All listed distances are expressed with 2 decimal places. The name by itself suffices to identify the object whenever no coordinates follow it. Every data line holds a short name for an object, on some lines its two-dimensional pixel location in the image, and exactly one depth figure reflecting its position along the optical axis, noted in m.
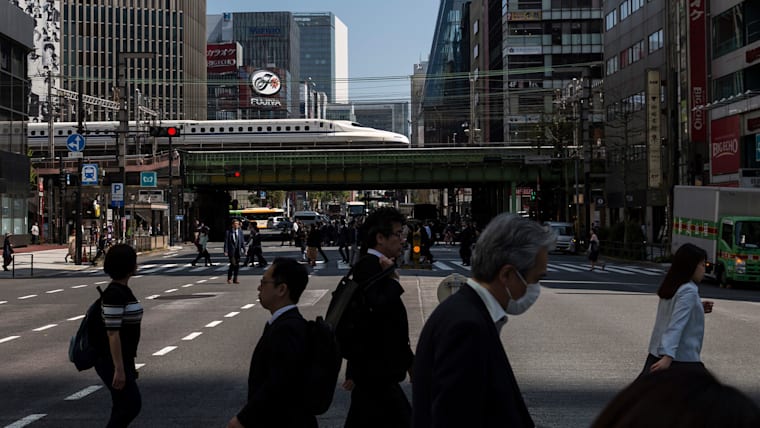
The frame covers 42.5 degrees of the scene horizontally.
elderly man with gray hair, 3.37
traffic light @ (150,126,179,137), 34.61
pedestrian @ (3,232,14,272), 38.25
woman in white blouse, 7.07
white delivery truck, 28.92
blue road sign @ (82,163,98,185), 40.77
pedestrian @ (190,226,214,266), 40.22
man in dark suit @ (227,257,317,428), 4.92
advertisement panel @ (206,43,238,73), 190.88
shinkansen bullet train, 85.75
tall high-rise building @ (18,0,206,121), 142.62
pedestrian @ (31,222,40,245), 67.00
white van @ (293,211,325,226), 93.00
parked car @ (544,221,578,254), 54.69
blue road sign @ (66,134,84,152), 38.94
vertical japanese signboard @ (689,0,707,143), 49.69
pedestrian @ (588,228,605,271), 36.59
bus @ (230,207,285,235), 102.12
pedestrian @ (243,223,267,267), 38.91
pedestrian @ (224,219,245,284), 28.05
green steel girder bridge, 72.62
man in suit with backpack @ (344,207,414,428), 6.11
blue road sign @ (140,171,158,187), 52.16
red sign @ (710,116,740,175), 47.53
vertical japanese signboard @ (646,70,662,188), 54.34
